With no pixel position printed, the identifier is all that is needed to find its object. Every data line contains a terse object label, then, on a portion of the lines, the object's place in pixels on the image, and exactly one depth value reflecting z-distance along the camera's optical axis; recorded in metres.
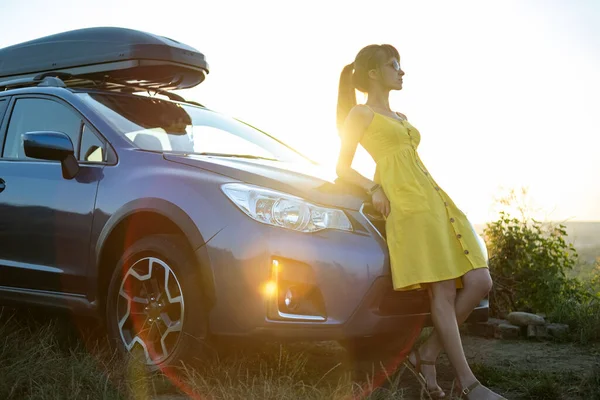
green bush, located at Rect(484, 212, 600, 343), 6.46
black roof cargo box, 4.86
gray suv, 3.35
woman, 3.54
